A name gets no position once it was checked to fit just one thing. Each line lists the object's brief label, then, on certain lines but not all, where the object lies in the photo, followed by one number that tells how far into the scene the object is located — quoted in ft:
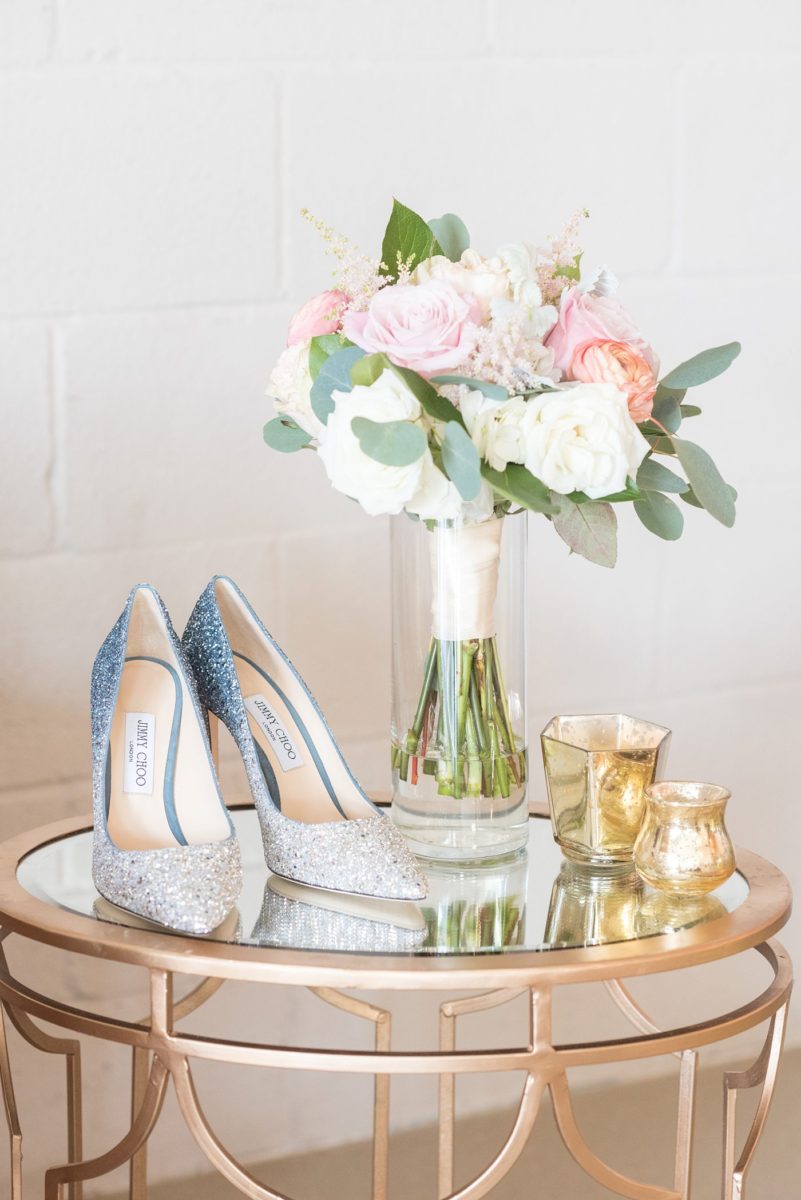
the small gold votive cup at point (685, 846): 7.26
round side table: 6.95
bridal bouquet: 7.10
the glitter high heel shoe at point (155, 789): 7.15
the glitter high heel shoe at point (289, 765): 7.32
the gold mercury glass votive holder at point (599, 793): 7.47
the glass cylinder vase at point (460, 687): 7.50
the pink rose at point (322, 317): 7.40
